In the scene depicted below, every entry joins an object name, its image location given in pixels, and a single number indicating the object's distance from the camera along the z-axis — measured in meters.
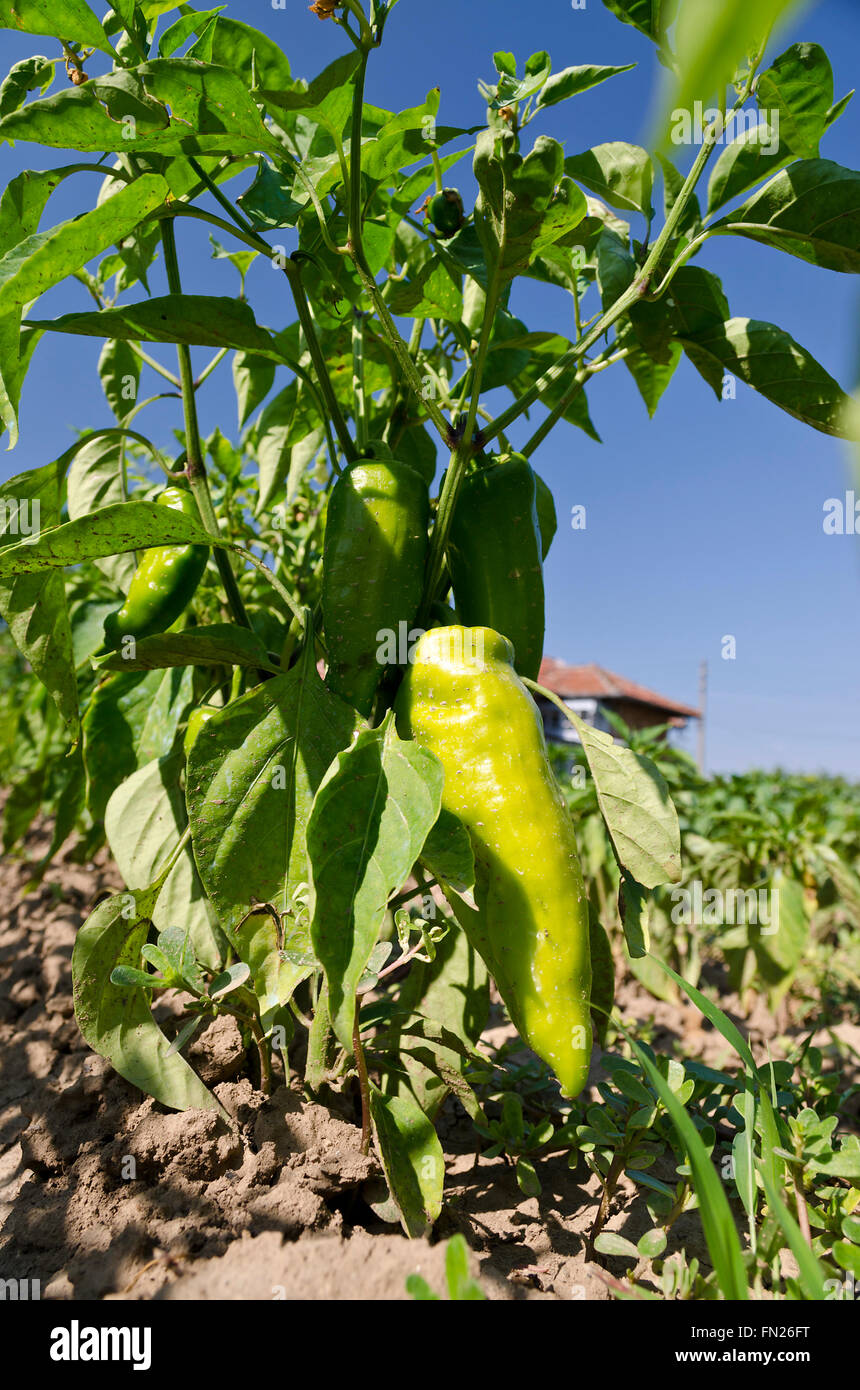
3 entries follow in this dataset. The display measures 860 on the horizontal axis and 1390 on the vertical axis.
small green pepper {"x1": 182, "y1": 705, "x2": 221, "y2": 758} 0.35
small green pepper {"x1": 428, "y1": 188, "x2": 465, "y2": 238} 0.38
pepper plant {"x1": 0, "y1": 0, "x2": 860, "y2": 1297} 0.29
